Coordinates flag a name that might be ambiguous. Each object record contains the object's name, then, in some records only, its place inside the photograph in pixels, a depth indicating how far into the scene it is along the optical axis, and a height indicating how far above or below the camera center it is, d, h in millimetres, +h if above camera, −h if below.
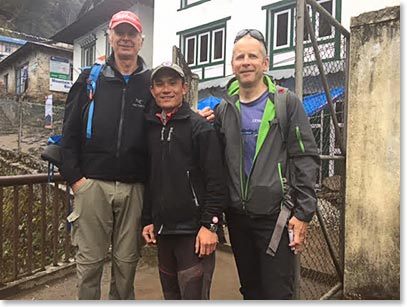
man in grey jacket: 1602 -36
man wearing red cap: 1807 -30
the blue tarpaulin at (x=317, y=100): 2947 +470
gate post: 1900 +552
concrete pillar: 2322 -10
